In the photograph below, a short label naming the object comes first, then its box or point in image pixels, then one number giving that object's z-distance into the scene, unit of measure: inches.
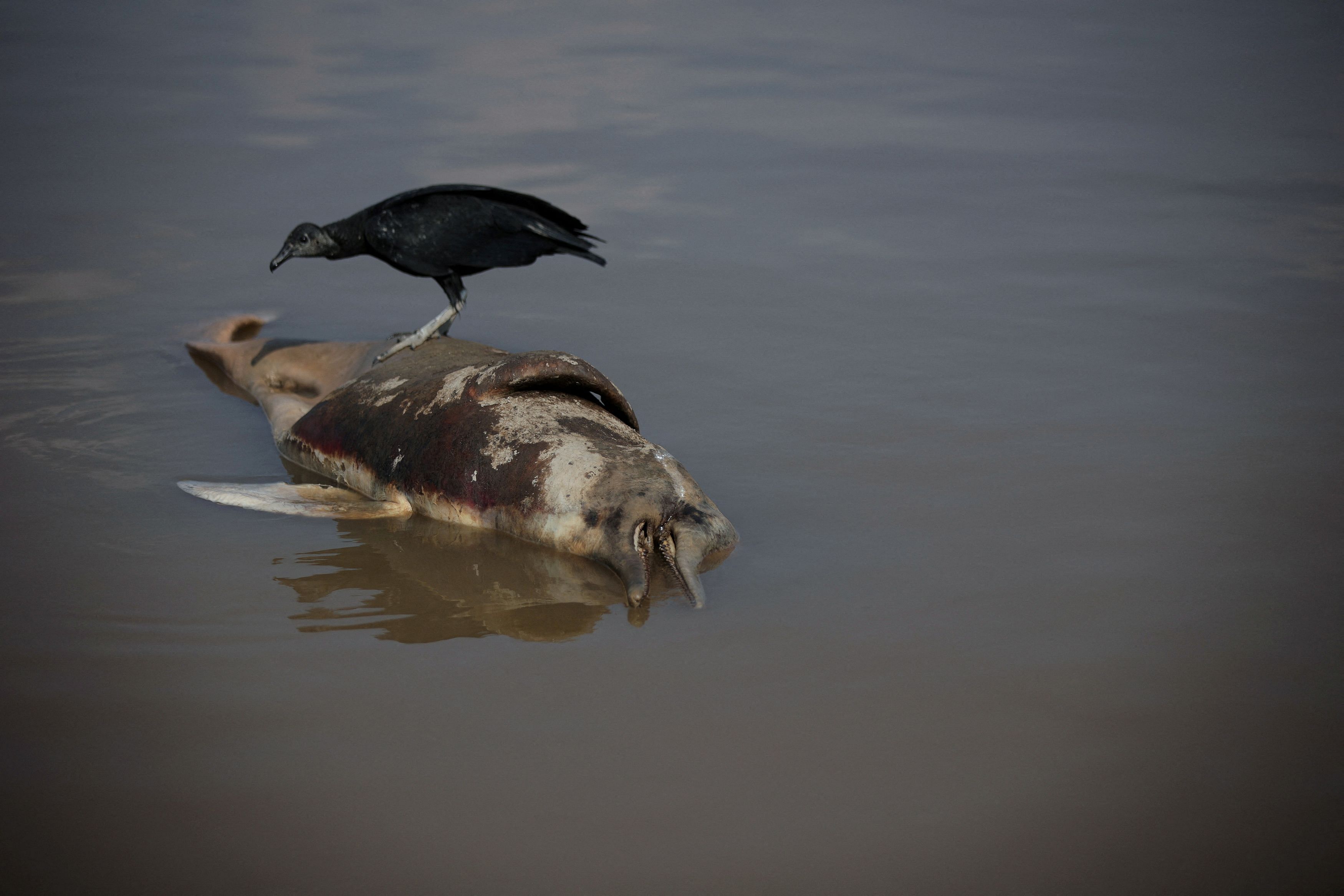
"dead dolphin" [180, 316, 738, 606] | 327.3
